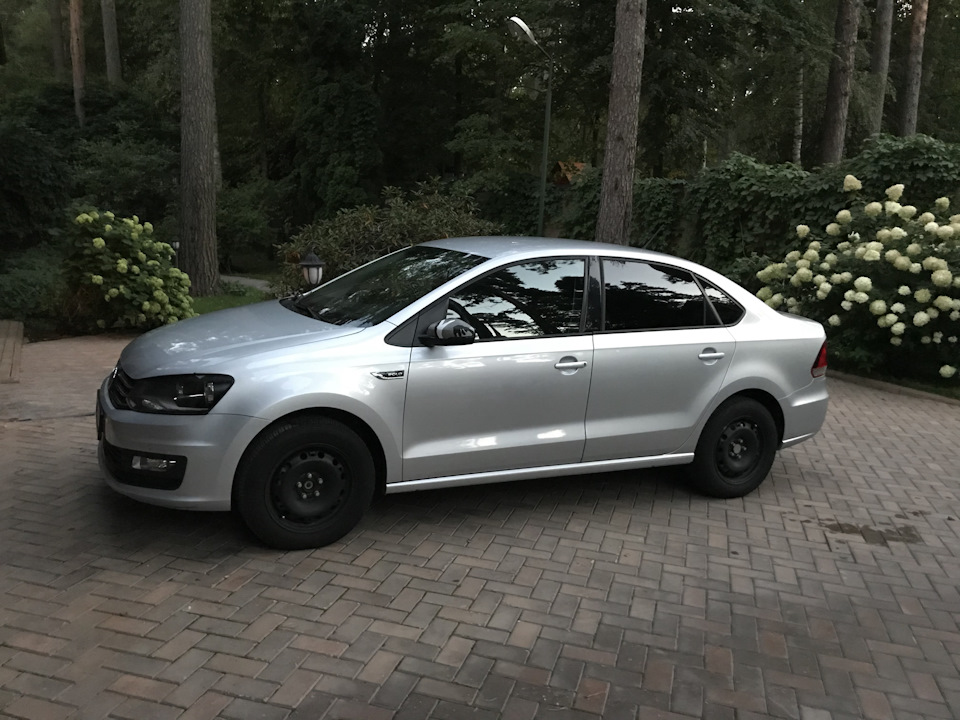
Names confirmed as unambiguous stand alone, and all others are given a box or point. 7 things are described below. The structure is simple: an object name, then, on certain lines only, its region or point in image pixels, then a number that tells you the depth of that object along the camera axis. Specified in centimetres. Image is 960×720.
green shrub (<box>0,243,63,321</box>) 1041
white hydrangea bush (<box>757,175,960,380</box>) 895
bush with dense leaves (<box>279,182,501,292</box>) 1256
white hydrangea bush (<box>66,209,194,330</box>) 966
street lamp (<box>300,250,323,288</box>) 777
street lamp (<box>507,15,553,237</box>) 1502
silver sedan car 405
